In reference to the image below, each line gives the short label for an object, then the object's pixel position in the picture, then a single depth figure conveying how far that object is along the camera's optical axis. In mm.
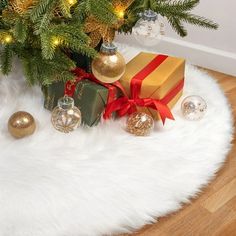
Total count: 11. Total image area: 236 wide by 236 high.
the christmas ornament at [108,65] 1533
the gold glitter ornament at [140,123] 1581
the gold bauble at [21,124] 1546
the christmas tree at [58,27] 1453
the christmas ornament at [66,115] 1541
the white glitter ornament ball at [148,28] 1566
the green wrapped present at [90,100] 1565
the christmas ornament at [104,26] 1544
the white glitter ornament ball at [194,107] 1651
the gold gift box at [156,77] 1595
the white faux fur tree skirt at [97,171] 1378
